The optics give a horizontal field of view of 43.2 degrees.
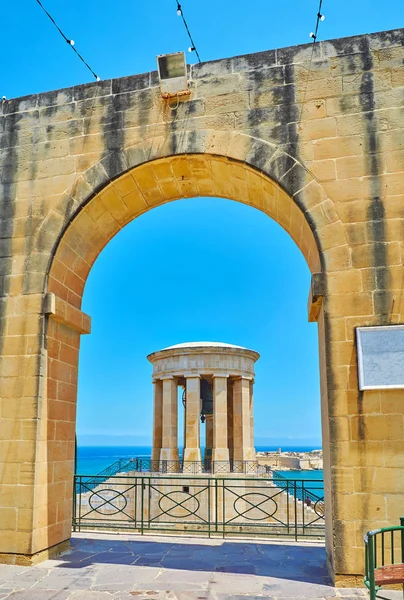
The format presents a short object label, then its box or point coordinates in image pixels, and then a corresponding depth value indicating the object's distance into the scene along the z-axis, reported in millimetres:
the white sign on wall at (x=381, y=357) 5316
